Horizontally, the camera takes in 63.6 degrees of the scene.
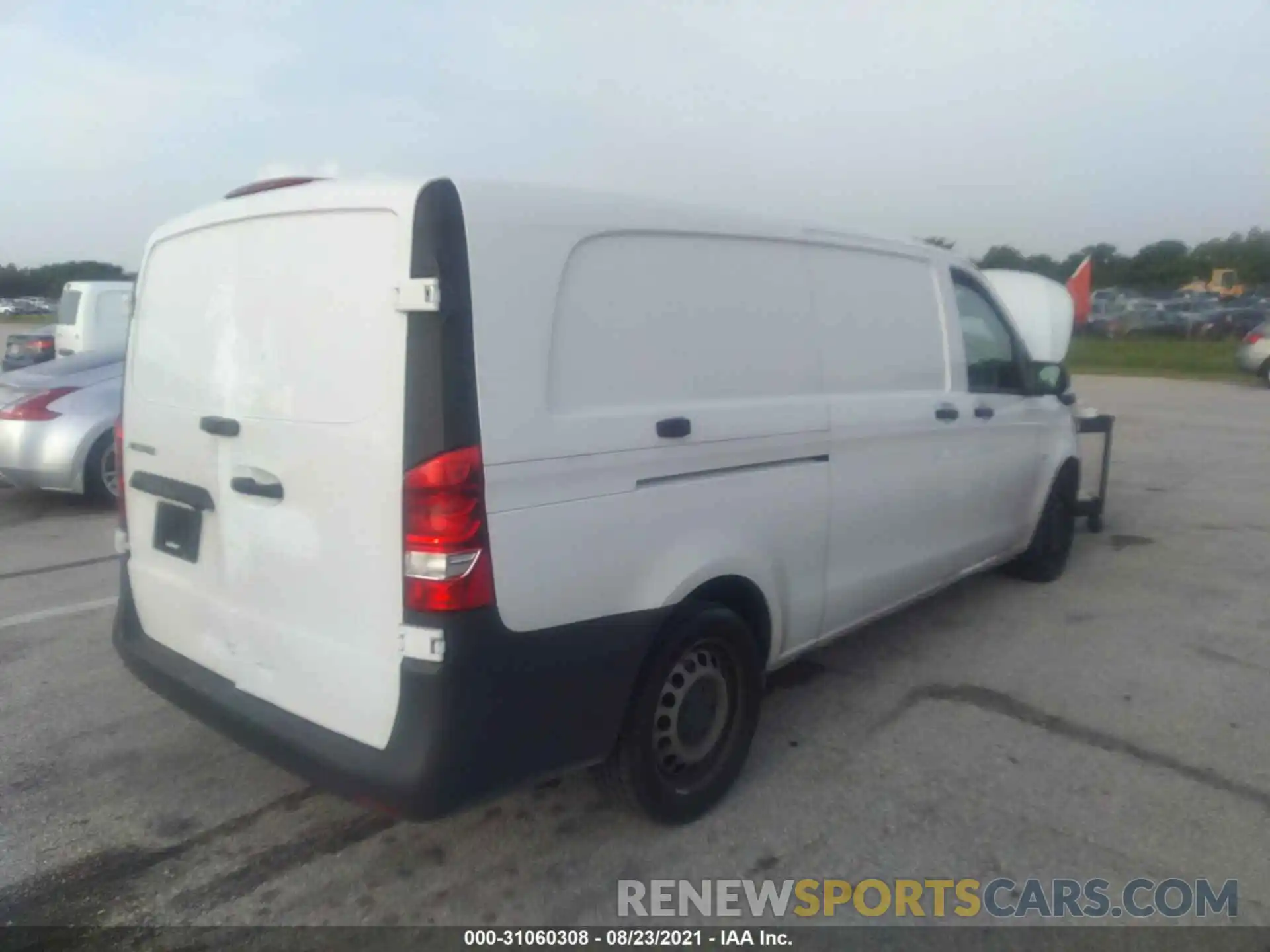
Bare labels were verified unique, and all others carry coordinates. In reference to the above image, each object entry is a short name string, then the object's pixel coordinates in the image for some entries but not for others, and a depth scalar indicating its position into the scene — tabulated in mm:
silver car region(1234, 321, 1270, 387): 21734
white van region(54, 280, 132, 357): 13102
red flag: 11695
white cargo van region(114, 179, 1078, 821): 2633
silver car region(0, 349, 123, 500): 7977
